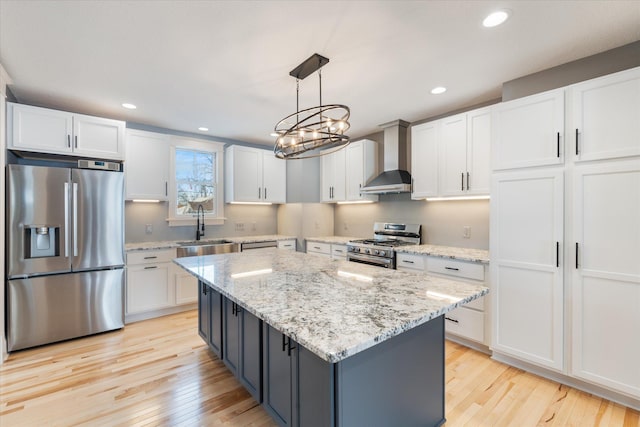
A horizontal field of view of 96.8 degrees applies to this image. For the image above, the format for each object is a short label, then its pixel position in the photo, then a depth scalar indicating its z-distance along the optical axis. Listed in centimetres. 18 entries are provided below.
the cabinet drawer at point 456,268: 267
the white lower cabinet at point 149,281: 340
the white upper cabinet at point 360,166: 421
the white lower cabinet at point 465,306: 265
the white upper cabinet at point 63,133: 276
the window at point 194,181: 414
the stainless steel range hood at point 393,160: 369
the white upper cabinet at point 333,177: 448
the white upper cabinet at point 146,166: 364
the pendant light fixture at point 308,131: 195
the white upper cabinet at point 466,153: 287
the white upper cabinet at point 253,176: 448
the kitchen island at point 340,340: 115
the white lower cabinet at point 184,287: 371
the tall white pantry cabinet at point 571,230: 190
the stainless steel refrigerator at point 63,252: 270
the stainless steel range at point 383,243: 339
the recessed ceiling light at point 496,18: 171
